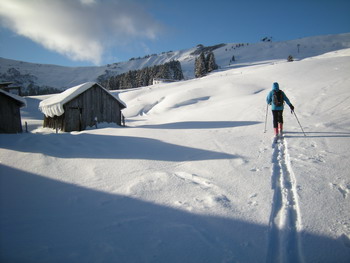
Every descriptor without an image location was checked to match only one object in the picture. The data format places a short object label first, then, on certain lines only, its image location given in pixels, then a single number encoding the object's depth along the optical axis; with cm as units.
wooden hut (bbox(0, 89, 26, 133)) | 1218
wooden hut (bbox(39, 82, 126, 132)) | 1491
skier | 632
